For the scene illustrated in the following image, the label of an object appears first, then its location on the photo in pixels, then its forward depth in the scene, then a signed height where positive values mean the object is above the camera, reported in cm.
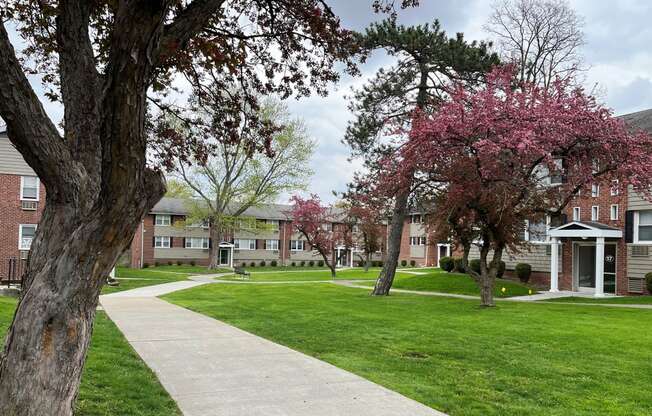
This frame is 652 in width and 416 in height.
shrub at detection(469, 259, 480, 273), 3029 -163
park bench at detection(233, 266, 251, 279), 3675 -282
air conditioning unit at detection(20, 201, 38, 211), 2658 +91
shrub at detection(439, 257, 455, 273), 3362 -179
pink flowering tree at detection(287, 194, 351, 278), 4119 +30
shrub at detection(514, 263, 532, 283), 2798 -175
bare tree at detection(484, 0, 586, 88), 3027 +1019
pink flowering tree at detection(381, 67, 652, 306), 1540 +230
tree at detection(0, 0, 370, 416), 349 +29
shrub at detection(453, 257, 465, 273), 3217 -179
